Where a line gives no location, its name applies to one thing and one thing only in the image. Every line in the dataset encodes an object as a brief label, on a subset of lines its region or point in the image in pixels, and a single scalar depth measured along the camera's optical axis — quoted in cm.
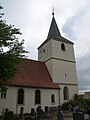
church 1313
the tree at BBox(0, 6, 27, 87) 877
